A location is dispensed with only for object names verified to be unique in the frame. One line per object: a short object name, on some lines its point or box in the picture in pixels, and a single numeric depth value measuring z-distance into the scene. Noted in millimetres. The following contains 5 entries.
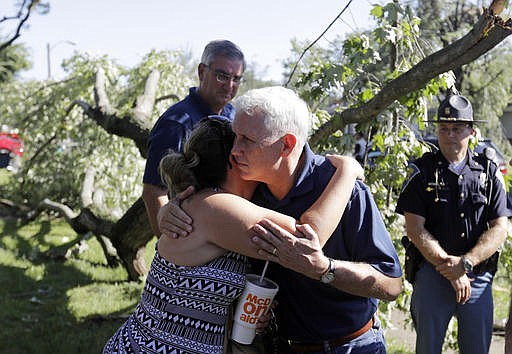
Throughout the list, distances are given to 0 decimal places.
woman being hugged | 1946
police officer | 3377
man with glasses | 3424
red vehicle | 10289
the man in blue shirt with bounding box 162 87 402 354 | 1988
